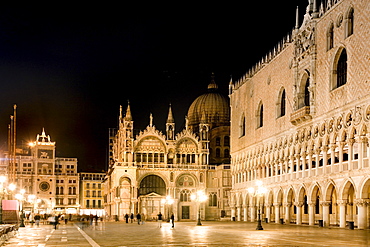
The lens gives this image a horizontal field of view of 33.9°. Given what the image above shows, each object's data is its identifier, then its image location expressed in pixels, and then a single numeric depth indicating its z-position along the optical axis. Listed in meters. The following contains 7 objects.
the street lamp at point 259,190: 39.50
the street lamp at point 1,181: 39.62
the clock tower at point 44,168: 118.75
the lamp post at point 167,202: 74.55
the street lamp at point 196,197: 75.12
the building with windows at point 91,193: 124.31
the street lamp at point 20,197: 61.25
